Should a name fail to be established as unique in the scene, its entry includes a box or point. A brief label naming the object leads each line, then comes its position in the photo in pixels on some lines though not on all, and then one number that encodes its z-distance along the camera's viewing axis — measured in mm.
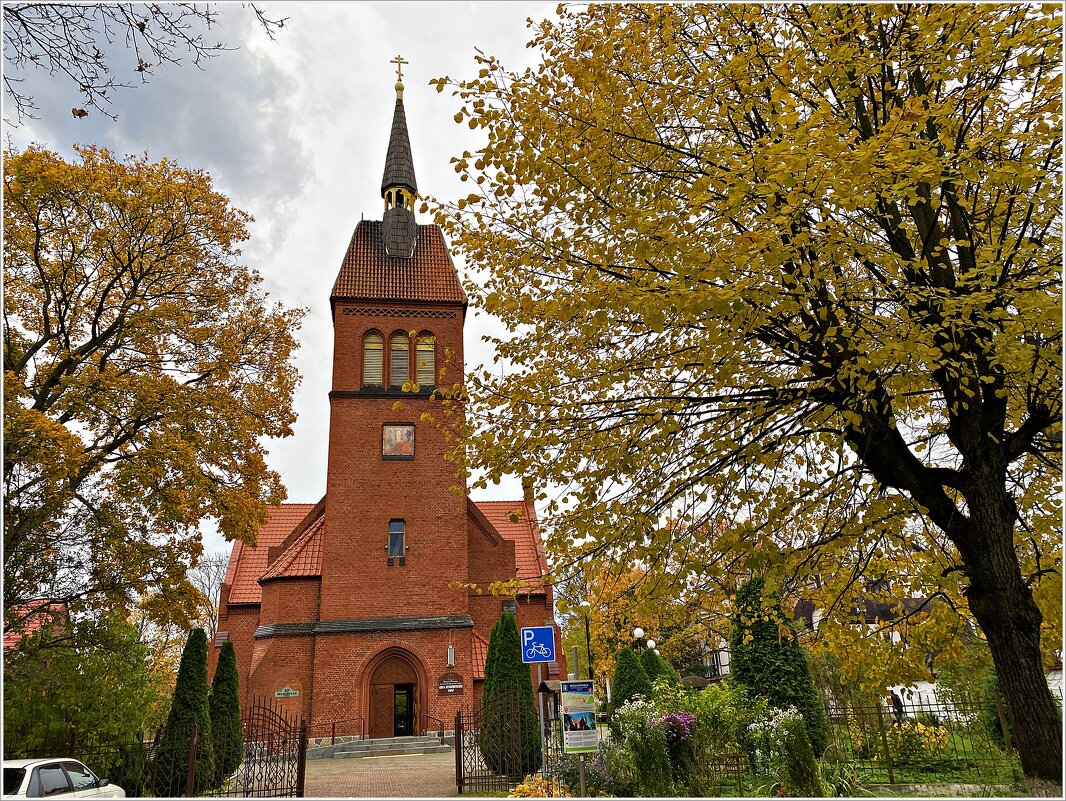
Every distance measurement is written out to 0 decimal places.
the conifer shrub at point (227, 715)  15297
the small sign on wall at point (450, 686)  23000
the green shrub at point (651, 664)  23250
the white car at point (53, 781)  9445
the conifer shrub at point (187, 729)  13070
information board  9531
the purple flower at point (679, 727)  13156
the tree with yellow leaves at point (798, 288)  5953
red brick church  23219
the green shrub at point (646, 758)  11422
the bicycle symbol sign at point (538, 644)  11000
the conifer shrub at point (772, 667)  15625
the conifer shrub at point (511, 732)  14047
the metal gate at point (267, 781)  12945
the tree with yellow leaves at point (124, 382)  11797
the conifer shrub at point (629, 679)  19953
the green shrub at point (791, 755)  10680
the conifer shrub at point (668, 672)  22750
